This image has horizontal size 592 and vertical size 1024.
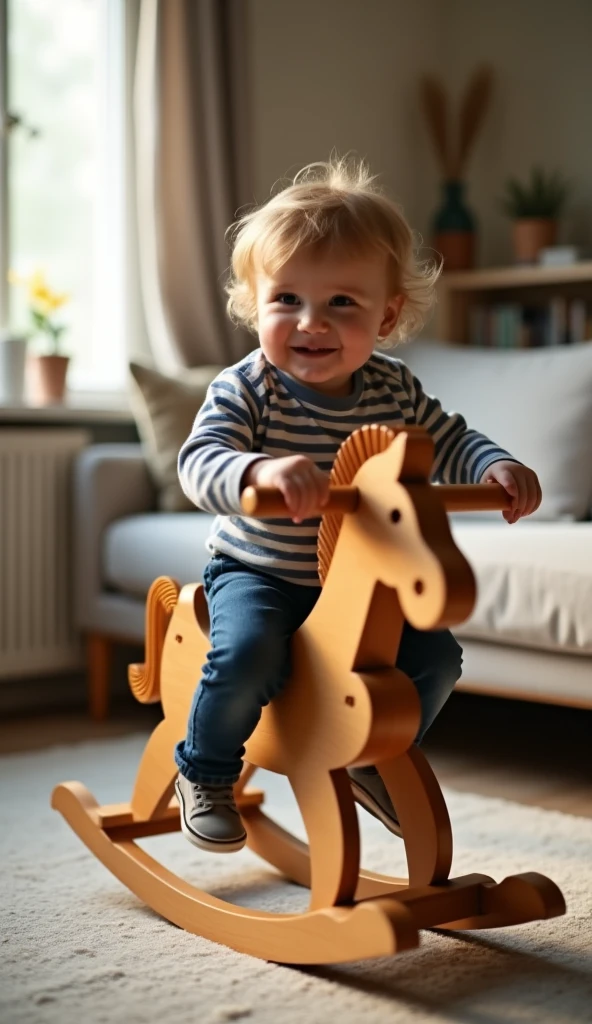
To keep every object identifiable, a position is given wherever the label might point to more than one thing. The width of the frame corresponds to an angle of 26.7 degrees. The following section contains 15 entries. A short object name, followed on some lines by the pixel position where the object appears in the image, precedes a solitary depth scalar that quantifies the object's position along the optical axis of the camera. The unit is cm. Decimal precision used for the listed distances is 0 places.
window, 326
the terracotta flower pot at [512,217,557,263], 355
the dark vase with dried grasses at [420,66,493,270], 375
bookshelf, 352
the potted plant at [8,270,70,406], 308
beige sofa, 211
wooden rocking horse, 124
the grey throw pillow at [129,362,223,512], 294
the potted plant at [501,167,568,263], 355
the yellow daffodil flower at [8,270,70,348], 308
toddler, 142
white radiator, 292
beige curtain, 324
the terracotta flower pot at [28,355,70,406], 309
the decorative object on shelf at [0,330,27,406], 303
